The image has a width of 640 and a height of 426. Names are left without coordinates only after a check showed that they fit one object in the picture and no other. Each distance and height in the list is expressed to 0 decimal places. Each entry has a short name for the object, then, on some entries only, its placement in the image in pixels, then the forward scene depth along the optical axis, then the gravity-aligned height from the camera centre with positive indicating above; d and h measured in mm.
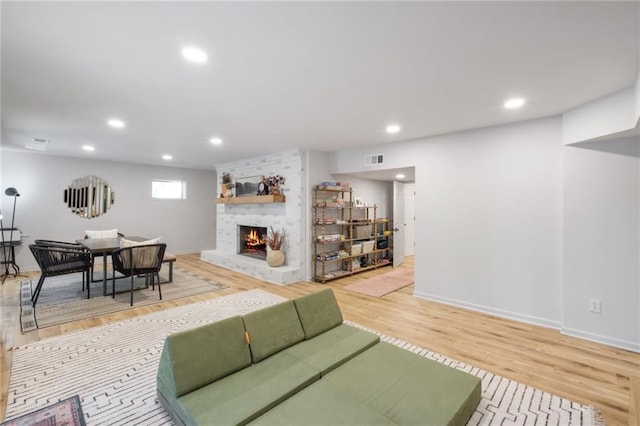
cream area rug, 1853 -1283
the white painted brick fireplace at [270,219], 5309 -110
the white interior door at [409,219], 7557 -122
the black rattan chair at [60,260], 3697 -626
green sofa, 1488 -1011
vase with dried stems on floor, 5383 -655
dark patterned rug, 1767 -1282
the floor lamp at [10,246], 5238 -617
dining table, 4066 -482
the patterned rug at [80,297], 3490 -1215
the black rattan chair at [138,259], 3959 -644
